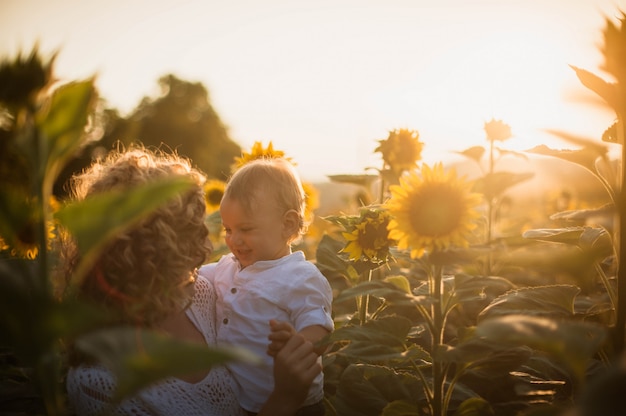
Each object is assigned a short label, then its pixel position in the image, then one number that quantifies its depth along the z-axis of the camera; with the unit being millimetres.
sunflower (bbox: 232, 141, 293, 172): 2916
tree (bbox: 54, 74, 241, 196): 32625
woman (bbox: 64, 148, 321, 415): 1545
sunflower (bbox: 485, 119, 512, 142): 3213
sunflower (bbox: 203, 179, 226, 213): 4910
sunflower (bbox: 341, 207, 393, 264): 1950
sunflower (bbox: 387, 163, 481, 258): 1437
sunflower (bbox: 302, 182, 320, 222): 2849
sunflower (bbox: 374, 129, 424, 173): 2877
